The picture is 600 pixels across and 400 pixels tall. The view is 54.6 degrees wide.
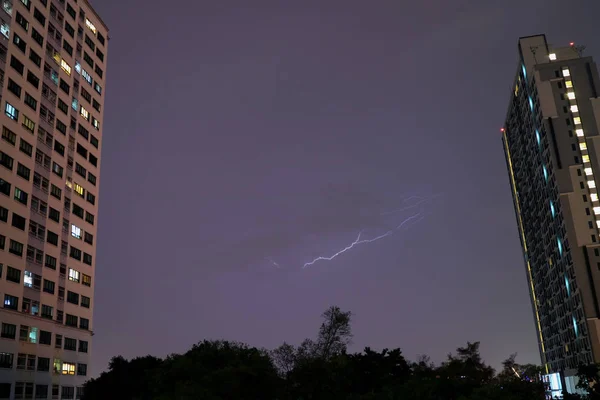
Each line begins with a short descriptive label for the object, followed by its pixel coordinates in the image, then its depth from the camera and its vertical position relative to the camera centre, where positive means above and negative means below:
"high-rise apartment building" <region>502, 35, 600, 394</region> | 111.81 +40.24
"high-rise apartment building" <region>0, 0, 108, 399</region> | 78.19 +33.12
